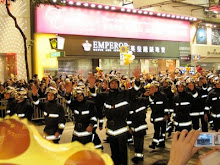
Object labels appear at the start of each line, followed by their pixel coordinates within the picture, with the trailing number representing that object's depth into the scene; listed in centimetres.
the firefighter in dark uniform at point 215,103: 832
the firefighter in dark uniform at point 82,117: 638
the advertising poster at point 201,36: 2728
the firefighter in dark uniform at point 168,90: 962
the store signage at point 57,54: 1514
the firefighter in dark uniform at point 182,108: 780
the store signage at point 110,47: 1943
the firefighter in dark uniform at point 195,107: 853
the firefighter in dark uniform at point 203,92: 960
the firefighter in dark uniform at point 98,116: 728
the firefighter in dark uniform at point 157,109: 800
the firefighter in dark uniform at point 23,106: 684
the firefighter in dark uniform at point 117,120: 626
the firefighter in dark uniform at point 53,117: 620
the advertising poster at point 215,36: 2903
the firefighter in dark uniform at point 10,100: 738
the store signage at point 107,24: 1759
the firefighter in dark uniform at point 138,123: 705
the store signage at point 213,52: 2777
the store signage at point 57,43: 1580
